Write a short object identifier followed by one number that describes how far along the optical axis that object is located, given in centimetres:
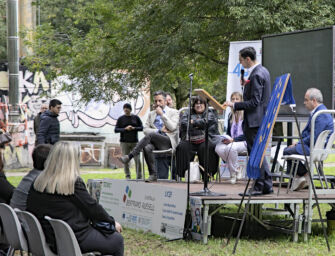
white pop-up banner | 1290
